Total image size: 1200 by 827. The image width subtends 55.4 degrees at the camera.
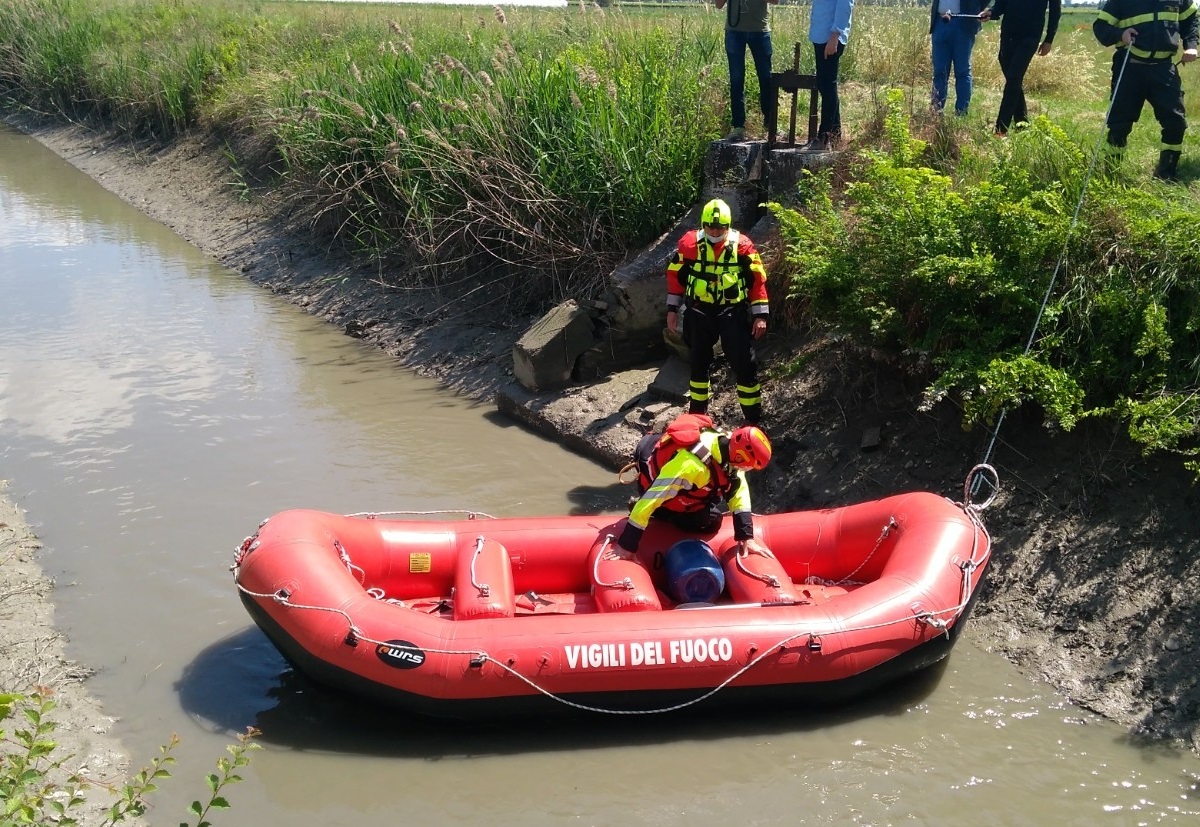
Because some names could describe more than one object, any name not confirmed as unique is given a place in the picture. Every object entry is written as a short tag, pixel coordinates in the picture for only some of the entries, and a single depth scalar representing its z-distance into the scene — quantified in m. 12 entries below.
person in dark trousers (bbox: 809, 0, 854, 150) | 8.15
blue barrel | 5.87
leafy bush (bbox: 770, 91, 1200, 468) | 6.13
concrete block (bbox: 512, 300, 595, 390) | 8.90
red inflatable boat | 5.20
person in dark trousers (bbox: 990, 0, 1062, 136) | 8.55
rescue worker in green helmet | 7.27
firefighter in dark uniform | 7.59
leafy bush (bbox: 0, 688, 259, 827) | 2.53
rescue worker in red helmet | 5.72
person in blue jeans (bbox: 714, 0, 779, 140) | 8.42
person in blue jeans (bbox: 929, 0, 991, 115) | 8.93
